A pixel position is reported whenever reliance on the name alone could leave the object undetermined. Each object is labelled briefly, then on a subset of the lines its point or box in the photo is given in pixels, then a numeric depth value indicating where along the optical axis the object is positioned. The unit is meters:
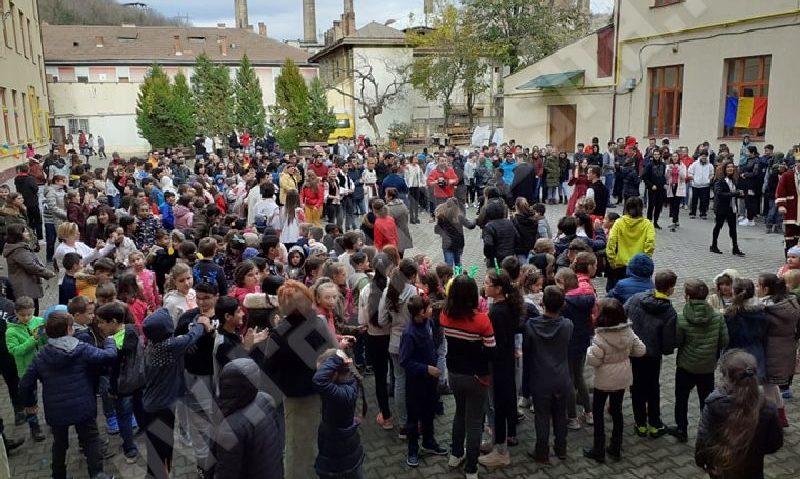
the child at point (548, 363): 4.83
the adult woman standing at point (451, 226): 9.08
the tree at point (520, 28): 32.34
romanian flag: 16.41
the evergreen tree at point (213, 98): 36.34
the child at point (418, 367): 4.84
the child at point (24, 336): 5.26
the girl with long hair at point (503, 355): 4.79
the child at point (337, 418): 3.88
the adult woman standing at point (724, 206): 11.08
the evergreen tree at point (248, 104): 36.78
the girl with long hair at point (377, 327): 5.45
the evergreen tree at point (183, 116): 35.72
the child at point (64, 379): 4.51
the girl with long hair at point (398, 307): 5.20
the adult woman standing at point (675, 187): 13.73
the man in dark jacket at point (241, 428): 3.34
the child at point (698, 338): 4.97
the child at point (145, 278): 6.30
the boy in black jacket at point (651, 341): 5.09
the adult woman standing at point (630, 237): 7.68
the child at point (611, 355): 4.81
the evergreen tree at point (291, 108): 34.22
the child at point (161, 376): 4.47
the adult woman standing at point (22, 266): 7.18
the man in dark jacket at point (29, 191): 12.84
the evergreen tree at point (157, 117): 35.72
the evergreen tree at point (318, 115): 34.56
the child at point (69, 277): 6.47
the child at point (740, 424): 3.45
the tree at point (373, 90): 43.04
